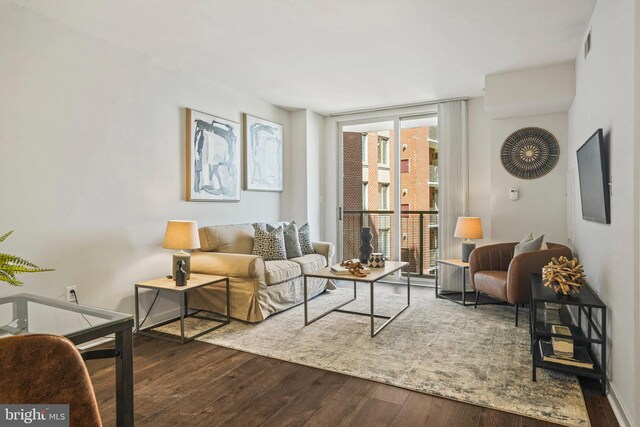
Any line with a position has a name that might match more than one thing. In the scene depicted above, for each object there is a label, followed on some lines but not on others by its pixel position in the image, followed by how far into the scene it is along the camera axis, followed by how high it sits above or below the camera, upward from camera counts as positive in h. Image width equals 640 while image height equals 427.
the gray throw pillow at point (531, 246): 3.78 -0.31
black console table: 2.31 -0.75
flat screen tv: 2.35 +0.22
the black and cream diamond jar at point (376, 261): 3.94 -0.46
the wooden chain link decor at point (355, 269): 3.56 -0.49
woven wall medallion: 4.45 +0.70
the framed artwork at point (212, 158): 4.06 +0.64
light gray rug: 2.31 -1.03
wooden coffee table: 3.39 -0.54
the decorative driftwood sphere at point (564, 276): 2.51 -0.41
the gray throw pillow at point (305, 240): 4.91 -0.30
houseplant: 1.12 -0.14
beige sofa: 3.69 -0.58
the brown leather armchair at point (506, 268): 3.50 -0.53
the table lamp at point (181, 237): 3.48 -0.17
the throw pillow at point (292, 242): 4.64 -0.30
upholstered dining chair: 0.90 -0.37
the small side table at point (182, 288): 3.23 -0.59
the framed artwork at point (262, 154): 4.90 +0.81
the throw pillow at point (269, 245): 4.31 -0.31
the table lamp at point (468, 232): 4.61 -0.21
